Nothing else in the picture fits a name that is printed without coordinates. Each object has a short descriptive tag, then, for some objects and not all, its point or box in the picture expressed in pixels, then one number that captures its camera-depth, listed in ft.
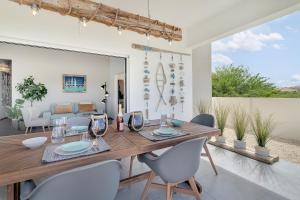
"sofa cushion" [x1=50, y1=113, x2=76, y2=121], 17.04
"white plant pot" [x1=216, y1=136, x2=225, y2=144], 11.16
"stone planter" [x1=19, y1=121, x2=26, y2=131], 15.29
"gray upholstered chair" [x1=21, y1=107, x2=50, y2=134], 14.08
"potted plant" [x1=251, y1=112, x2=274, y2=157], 8.78
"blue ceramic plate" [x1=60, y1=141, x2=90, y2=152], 3.80
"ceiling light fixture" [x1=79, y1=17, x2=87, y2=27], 4.42
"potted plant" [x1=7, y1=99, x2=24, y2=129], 15.05
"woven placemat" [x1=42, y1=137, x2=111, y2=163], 3.40
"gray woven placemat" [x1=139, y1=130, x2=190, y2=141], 4.89
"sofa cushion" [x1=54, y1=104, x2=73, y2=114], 18.92
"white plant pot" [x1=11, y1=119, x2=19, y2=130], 15.13
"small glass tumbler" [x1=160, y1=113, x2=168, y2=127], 6.63
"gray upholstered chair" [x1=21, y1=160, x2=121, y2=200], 2.64
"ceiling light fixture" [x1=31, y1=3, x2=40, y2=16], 3.74
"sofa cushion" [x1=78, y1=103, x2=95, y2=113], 20.30
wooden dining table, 2.98
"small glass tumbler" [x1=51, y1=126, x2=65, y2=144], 4.60
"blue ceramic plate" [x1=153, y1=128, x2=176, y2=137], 5.18
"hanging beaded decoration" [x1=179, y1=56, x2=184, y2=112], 12.19
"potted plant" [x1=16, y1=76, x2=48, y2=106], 16.58
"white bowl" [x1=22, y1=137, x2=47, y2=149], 3.99
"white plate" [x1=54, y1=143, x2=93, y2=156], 3.60
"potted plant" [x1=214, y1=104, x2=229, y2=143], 11.20
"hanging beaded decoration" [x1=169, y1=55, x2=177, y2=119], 11.78
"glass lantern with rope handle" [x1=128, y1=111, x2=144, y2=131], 5.80
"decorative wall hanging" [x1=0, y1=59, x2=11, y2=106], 17.99
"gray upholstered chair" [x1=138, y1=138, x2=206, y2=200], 4.29
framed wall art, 20.66
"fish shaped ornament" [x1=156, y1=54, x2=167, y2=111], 11.34
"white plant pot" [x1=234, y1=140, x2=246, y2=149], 9.95
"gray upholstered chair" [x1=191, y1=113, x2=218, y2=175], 7.48
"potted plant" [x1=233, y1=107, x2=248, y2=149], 10.02
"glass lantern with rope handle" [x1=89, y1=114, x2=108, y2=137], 5.04
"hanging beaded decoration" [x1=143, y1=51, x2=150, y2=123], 10.82
